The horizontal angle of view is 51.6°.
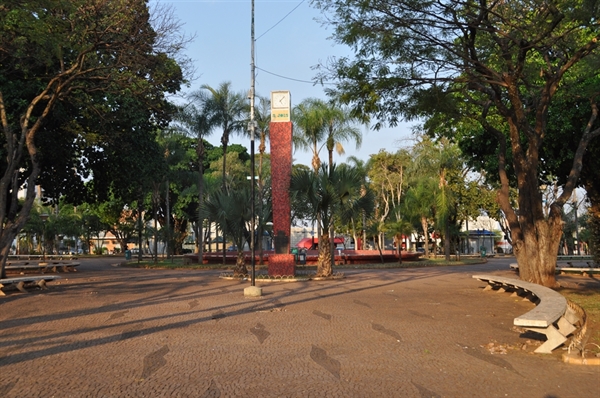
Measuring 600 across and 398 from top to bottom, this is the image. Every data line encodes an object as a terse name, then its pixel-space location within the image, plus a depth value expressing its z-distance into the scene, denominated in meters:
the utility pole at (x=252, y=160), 15.73
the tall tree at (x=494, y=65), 13.59
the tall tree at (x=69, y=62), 16.27
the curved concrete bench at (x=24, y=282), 17.84
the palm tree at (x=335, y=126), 33.19
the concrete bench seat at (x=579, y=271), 23.00
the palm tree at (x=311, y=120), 33.22
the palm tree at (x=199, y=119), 35.97
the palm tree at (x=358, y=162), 45.94
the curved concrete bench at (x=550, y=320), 7.84
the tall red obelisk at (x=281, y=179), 23.38
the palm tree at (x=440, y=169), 40.19
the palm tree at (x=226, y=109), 36.06
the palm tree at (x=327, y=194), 22.47
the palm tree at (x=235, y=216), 23.77
